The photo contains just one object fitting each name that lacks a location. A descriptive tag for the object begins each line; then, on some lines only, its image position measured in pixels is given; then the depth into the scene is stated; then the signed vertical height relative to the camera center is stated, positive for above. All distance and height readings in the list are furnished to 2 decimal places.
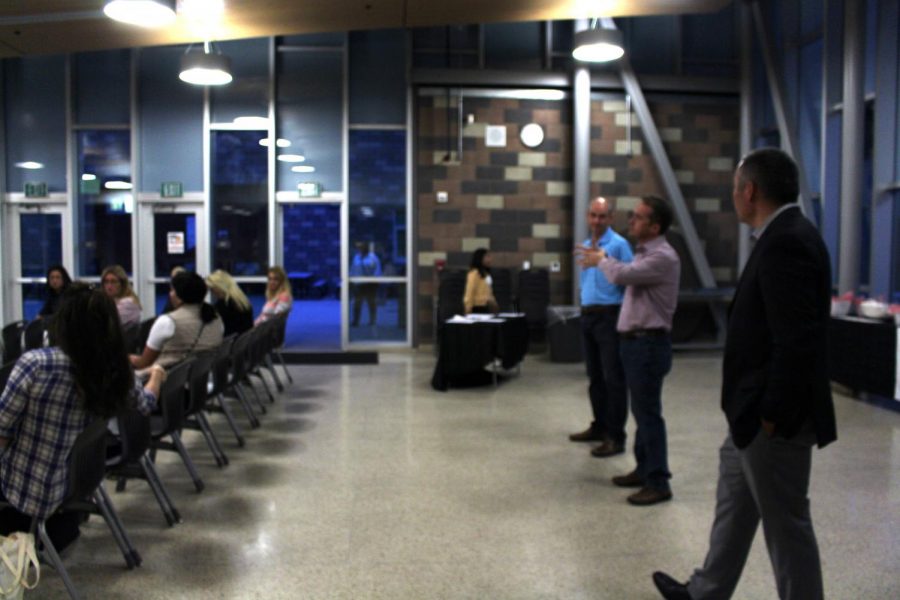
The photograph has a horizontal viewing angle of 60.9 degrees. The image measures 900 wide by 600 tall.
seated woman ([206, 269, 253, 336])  6.86 -0.44
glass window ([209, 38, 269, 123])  10.72 +2.34
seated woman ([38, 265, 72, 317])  7.38 -0.24
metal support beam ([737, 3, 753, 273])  10.67 +2.44
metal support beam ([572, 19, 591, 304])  10.46 +1.54
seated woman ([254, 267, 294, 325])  7.82 -0.40
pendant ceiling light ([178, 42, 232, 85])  7.71 +1.91
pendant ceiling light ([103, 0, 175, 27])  5.56 +1.81
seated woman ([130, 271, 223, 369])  4.87 -0.48
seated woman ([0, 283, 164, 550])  2.70 -0.52
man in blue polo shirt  4.74 -0.43
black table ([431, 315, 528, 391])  7.52 -0.90
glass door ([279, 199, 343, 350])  10.81 -0.03
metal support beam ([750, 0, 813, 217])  9.50 +2.06
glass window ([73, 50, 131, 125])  10.69 +2.35
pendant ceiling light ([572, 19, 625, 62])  7.23 +2.03
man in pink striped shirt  3.97 -0.31
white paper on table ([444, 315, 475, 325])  7.50 -0.62
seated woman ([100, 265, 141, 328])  6.45 -0.32
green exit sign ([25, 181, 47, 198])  10.62 +0.92
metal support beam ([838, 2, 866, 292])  7.85 +1.20
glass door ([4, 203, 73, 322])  10.79 +0.09
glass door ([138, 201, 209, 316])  10.73 +0.18
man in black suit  2.21 -0.32
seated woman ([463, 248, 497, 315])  8.53 -0.34
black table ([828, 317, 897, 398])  6.65 -0.87
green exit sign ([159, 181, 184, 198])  10.60 +0.91
